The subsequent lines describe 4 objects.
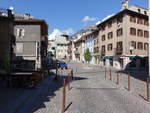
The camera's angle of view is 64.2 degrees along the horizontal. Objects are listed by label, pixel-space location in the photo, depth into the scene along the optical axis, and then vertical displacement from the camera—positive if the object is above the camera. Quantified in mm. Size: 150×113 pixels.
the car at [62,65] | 22949 -934
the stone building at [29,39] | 19803 +3569
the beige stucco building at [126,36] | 25303 +5435
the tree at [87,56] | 34216 +1197
